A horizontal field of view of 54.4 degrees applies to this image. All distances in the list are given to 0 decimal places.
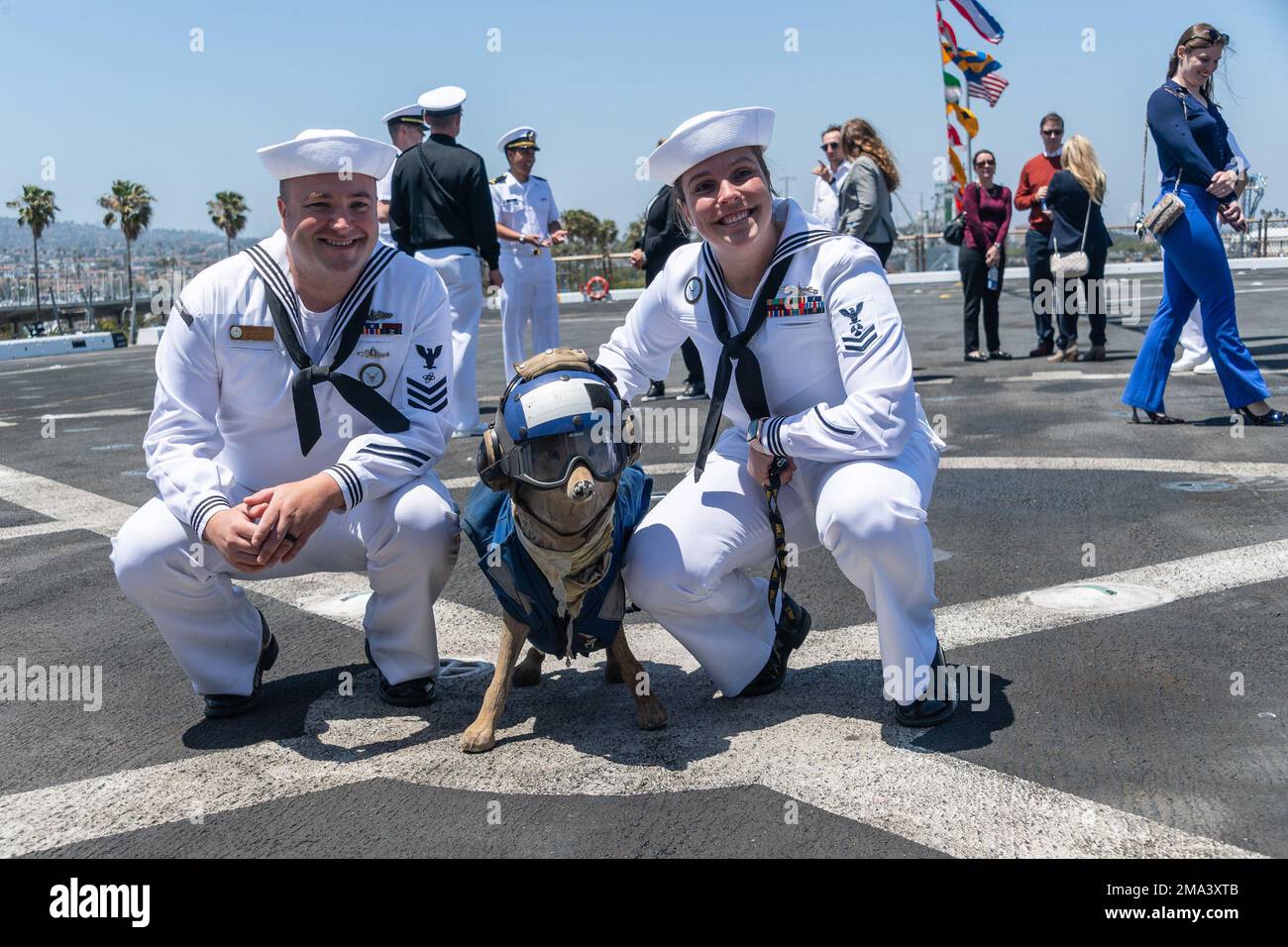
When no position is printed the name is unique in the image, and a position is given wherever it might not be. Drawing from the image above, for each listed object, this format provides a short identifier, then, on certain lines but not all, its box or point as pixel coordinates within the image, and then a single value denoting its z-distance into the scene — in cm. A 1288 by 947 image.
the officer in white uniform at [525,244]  1109
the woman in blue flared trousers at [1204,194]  741
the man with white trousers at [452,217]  935
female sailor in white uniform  356
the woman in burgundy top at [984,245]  1274
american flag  2689
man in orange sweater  1248
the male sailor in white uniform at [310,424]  377
